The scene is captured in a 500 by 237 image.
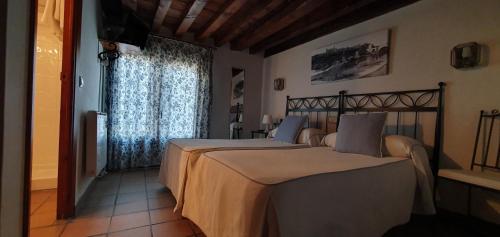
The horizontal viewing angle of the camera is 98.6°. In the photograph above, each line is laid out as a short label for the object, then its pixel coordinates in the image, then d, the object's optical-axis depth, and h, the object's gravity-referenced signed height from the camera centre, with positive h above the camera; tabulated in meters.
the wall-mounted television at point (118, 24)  2.56 +1.05
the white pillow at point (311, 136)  2.72 -0.24
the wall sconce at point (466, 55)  1.86 +0.61
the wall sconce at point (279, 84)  4.02 +0.61
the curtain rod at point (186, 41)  3.44 +1.21
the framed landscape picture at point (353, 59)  2.54 +0.81
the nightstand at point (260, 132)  4.05 -0.31
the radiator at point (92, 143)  2.16 -0.35
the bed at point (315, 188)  1.06 -0.43
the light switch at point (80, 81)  1.86 +0.23
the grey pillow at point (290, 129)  2.89 -0.16
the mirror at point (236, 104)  4.23 +0.21
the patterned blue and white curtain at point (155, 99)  3.26 +0.19
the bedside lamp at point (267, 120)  3.87 -0.07
